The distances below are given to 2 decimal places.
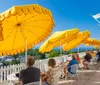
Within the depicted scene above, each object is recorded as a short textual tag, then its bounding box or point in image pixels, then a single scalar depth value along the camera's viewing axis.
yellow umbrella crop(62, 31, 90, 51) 5.67
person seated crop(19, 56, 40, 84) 1.93
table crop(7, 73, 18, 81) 2.29
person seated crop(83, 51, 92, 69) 4.72
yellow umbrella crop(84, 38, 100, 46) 8.00
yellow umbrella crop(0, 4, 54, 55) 2.71
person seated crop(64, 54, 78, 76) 3.33
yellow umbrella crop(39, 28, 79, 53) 3.54
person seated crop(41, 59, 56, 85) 2.37
